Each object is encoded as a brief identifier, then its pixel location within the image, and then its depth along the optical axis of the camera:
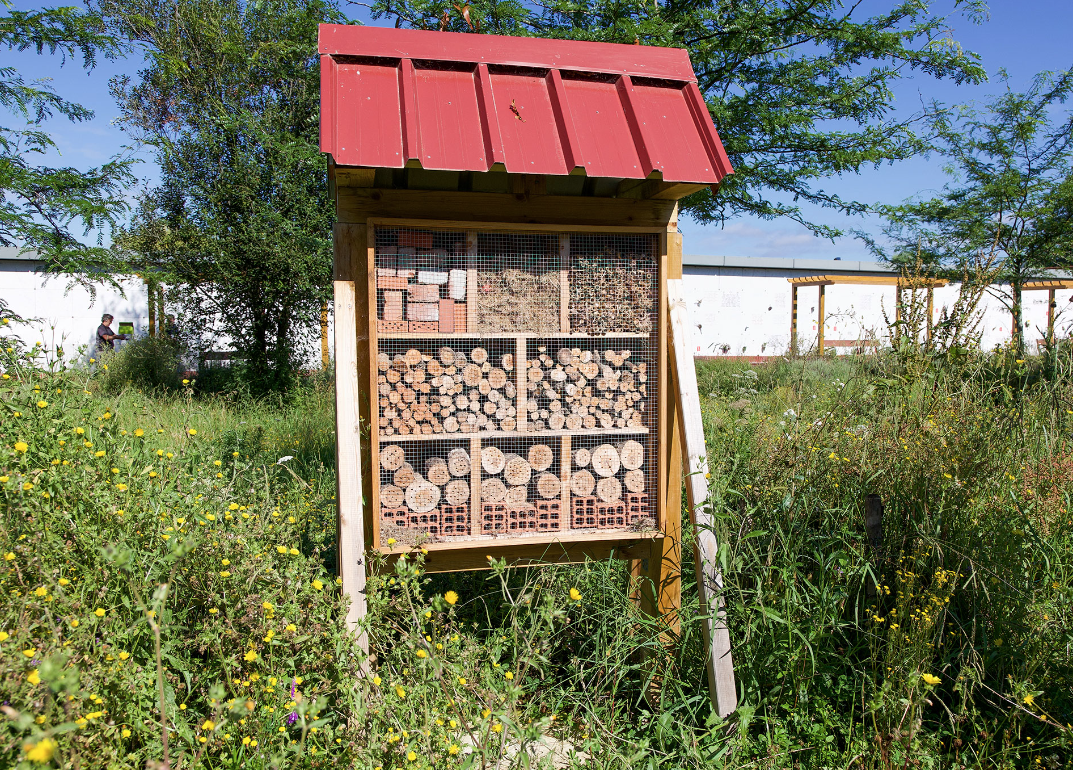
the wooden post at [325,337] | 10.12
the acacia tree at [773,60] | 6.52
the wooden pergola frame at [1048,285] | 14.46
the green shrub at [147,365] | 9.80
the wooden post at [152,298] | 9.05
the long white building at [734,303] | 16.23
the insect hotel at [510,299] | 2.81
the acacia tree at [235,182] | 9.10
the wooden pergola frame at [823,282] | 16.31
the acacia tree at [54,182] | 7.50
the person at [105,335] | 12.17
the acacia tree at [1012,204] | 9.43
